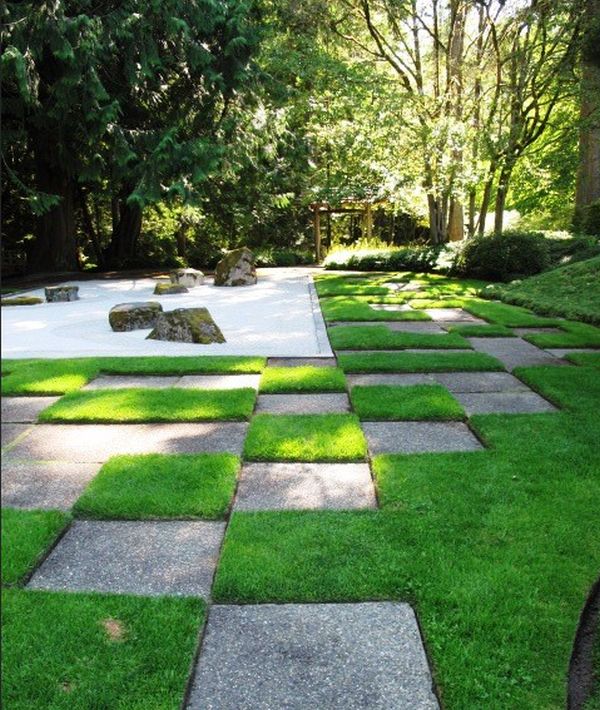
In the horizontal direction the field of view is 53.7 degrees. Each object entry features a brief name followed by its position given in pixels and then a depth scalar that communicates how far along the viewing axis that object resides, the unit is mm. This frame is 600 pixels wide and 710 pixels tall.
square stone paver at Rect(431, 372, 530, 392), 5484
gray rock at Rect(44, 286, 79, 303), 12492
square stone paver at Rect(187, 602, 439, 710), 1918
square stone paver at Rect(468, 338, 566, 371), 6527
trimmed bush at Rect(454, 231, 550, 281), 14969
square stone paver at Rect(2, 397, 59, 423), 4590
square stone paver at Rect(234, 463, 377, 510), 3262
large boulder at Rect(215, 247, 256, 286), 15469
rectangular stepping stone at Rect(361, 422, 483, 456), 4047
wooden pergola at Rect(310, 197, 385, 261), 22094
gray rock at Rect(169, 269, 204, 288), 15347
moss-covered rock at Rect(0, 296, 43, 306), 11819
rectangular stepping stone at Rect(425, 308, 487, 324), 9633
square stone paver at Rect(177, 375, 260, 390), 5621
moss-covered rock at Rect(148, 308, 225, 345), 7836
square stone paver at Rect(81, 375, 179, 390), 5648
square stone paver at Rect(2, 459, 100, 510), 3180
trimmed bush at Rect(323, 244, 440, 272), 18016
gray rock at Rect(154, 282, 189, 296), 13762
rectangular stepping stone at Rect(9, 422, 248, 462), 3932
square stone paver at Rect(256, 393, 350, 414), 4914
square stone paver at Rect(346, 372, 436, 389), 5750
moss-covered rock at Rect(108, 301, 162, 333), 8680
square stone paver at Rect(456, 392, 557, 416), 4820
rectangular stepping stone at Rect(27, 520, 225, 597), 2510
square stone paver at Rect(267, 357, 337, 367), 6547
